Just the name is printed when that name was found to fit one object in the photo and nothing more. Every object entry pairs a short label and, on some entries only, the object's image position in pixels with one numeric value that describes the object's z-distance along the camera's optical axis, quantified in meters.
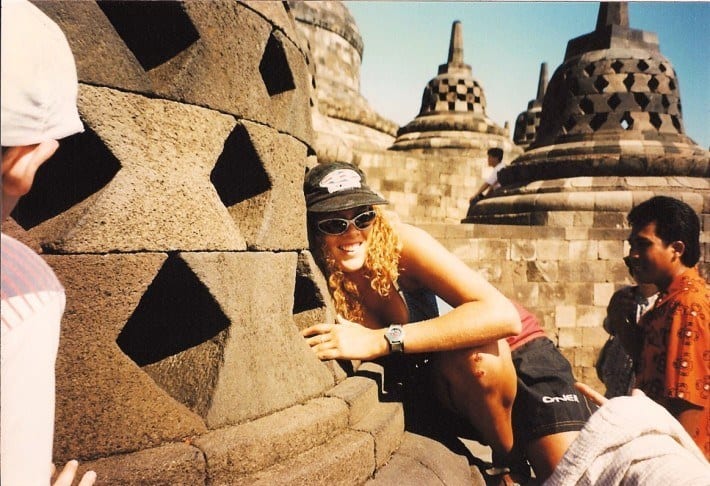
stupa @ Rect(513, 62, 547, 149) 16.97
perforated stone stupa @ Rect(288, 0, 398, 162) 10.60
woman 1.73
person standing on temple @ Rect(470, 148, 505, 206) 7.65
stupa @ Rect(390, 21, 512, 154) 10.73
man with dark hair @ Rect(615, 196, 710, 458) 1.79
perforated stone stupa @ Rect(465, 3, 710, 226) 5.81
